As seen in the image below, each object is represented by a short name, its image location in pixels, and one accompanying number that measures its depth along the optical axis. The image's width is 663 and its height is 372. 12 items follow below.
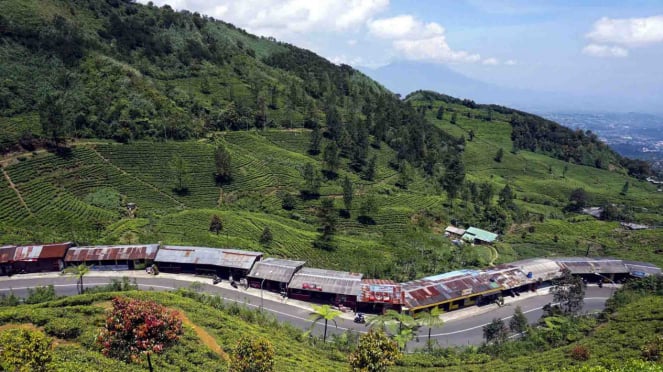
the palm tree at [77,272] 42.53
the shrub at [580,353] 32.47
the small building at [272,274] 50.00
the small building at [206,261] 52.03
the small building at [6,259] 48.00
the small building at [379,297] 46.75
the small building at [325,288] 48.19
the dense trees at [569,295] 47.12
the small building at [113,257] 50.81
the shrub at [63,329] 27.88
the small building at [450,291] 47.91
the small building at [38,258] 48.51
